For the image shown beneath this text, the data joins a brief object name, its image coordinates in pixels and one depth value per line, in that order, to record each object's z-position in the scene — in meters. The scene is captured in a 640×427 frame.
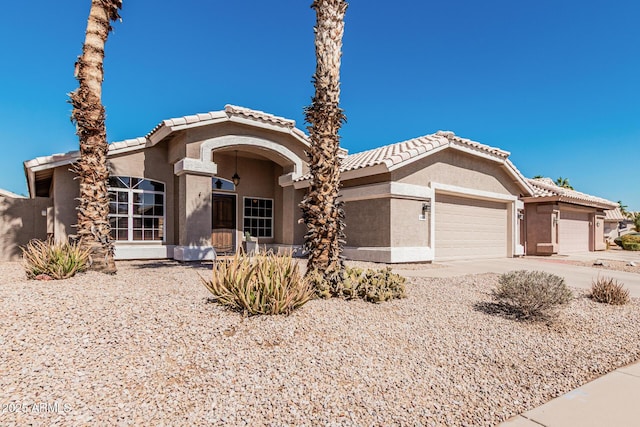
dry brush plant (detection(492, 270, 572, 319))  5.83
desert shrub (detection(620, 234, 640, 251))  26.03
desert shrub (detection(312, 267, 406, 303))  6.06
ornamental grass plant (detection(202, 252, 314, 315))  4.75
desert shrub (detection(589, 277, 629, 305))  7.32
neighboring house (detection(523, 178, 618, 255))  19.14
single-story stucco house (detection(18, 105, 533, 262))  12.51
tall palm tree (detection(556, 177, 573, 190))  46.03
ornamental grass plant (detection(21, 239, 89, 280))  6.71
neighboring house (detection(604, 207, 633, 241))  33.56
